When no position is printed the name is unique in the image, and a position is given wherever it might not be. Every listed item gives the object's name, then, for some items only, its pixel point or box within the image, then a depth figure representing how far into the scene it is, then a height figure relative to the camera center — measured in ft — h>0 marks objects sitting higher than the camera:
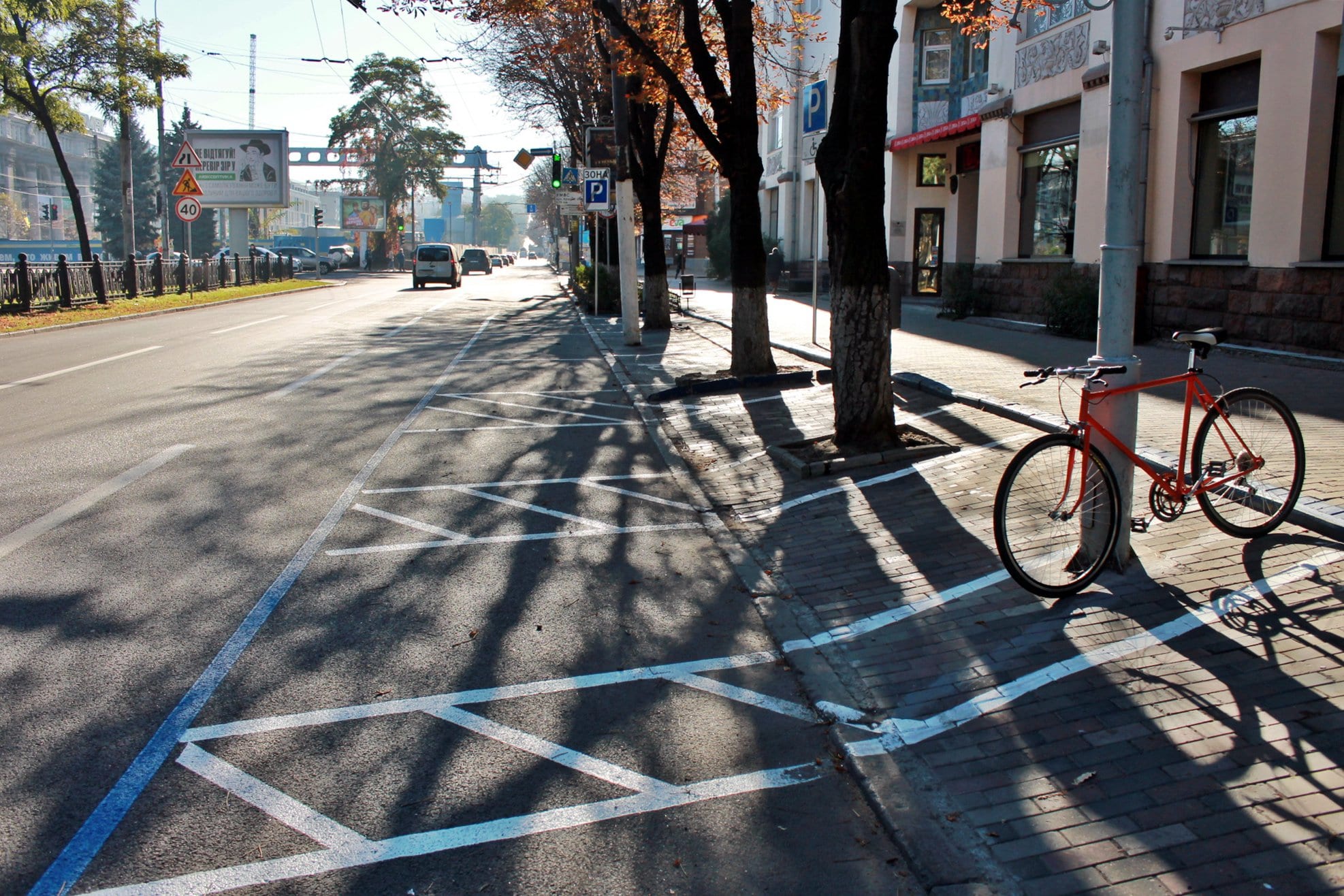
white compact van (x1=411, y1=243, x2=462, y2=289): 149.79 +1.23
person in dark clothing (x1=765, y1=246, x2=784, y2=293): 111.86 +1.04
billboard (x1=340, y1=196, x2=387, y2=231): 261.85 +14.56
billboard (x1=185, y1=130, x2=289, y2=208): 182.60 +17.03
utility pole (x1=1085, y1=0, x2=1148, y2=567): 16.94 +0.30
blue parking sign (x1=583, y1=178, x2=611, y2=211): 66.13 +4.79
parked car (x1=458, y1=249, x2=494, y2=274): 240.12 +3.08
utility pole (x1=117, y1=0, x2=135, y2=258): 94.99 +12.07
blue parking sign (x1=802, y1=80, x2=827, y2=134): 46.06 +7.02
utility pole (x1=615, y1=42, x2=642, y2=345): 57.88 +3.75
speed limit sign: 94.79 +5.56
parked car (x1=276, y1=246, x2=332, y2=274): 215.31 +2.95
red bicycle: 16.74 -3.24
